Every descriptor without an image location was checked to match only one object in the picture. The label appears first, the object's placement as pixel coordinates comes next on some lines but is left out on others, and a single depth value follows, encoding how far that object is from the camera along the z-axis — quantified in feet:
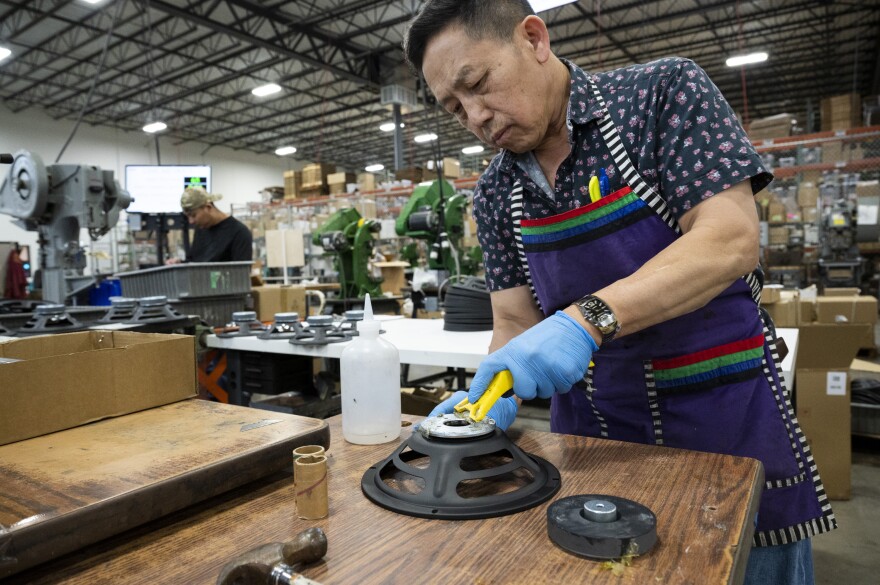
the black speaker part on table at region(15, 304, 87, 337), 5.67
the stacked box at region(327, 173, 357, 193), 31.68
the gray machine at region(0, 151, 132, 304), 9.00
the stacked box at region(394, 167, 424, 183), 28.73
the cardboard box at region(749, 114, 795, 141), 23.93
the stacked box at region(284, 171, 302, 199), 33.94
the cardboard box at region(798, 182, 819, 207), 23.79
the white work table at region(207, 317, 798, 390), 6.08
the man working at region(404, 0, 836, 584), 2.93
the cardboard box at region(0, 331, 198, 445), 2.66
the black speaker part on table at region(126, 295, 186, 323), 6.78
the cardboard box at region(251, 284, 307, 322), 10.86
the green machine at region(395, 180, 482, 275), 12.67
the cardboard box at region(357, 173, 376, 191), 30.04
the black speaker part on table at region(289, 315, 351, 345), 7.24
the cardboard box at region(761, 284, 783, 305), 10.27
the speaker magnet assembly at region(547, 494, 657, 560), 1.78
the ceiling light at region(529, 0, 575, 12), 12.91
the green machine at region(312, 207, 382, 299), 14.10
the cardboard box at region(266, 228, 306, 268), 23.57
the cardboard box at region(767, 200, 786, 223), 24.95
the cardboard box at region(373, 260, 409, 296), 19.36
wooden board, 1.81
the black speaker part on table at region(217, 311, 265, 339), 8.29
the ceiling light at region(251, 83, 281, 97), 35.53
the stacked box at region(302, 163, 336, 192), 32.40
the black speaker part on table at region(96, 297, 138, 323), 6.73
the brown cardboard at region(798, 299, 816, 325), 12.93
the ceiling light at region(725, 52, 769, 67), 29.74
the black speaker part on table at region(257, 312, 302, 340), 7.93
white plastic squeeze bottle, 3.12
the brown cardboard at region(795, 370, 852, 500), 8.63
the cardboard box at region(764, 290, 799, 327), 10.68
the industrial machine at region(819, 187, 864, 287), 23.82
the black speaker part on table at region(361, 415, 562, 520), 2.16
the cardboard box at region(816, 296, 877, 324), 15.38
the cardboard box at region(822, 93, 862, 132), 24.54
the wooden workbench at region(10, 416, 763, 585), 1.75
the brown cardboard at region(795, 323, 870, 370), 8.39
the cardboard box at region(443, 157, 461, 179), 26.68
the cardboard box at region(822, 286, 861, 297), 17.86
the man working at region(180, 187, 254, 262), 12.55
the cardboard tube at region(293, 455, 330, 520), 2.15
